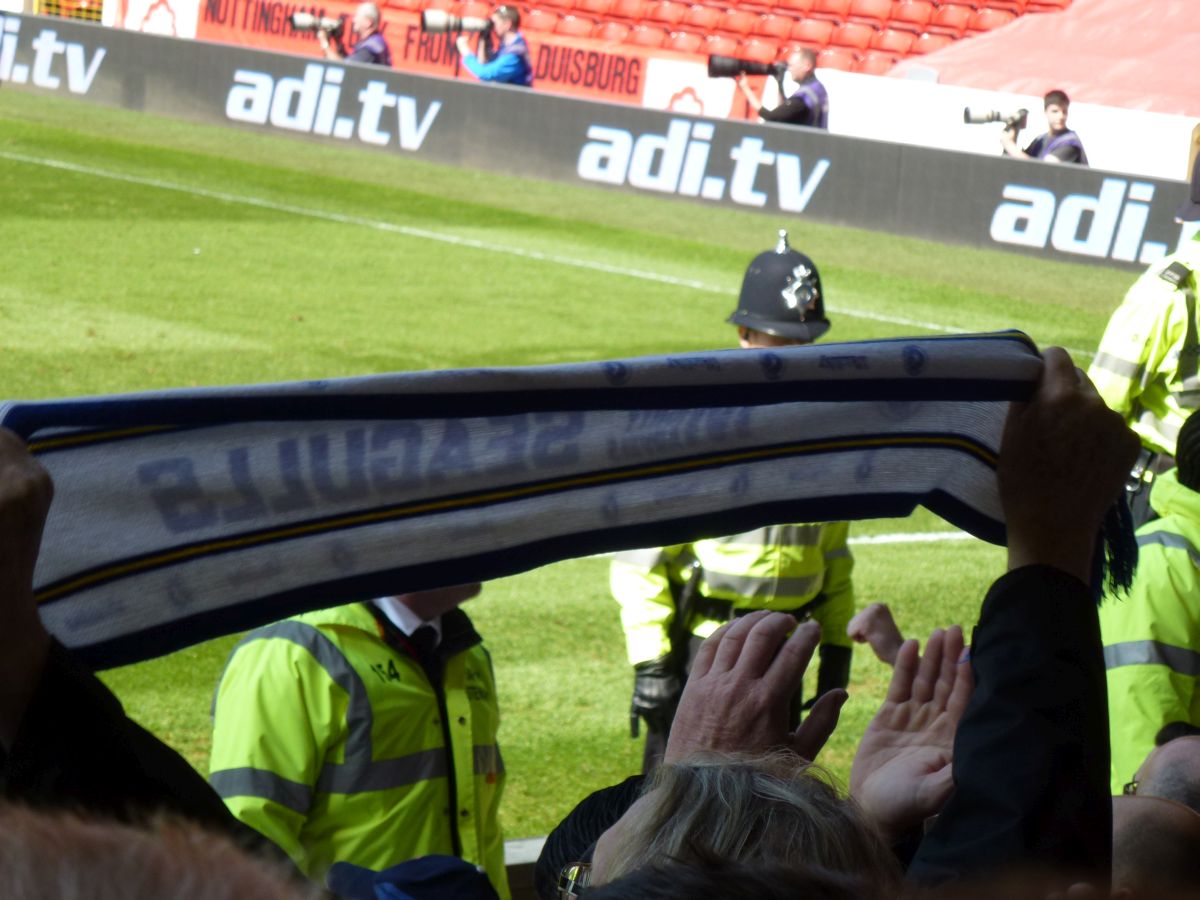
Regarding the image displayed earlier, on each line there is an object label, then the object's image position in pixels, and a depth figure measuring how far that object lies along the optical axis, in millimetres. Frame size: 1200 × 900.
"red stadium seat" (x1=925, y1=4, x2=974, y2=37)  29984
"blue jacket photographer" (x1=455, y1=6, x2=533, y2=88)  21172
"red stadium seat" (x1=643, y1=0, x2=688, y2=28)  31281
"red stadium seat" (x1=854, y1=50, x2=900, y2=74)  28750
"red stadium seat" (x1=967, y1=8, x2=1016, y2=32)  29984
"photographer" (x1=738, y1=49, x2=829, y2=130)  18531
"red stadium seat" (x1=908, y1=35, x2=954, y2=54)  29422
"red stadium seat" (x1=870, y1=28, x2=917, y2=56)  29406
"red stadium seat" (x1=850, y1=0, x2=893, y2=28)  30109
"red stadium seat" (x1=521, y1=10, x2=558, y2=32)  31328
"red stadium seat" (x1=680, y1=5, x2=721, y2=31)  31031
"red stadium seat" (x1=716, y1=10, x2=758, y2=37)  30688
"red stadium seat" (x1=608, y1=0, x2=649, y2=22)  31625
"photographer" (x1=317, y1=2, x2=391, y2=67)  21562
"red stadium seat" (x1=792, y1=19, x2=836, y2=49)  29984
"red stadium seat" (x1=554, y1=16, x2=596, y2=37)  31156
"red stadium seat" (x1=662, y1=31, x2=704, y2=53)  30562
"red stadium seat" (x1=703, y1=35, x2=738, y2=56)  29875
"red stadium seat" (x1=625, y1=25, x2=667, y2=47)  30797
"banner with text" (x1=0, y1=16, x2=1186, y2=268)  16281
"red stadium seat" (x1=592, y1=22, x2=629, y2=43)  30922
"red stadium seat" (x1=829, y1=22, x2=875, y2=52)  29531
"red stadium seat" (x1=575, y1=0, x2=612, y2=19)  31875
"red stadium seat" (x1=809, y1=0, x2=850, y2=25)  30422
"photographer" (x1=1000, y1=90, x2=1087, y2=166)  17469
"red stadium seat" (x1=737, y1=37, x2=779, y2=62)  29750
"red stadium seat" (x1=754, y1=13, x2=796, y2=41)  30391
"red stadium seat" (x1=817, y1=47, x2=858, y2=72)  28281
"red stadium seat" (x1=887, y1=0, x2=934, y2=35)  29875
